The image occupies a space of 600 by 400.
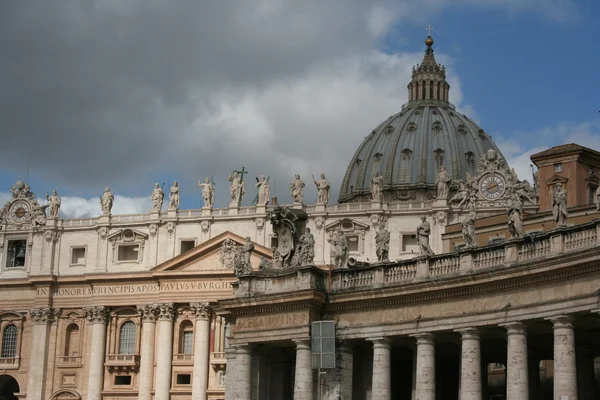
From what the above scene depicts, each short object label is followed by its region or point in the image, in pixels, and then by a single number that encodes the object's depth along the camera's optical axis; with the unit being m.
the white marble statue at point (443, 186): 100.12
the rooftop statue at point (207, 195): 108.12
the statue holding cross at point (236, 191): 106.88
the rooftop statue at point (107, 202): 111.25
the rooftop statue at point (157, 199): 109.19
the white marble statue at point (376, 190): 103.04
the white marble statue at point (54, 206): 114.00
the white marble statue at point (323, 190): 103.25
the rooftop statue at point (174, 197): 109.00
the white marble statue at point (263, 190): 106.12
